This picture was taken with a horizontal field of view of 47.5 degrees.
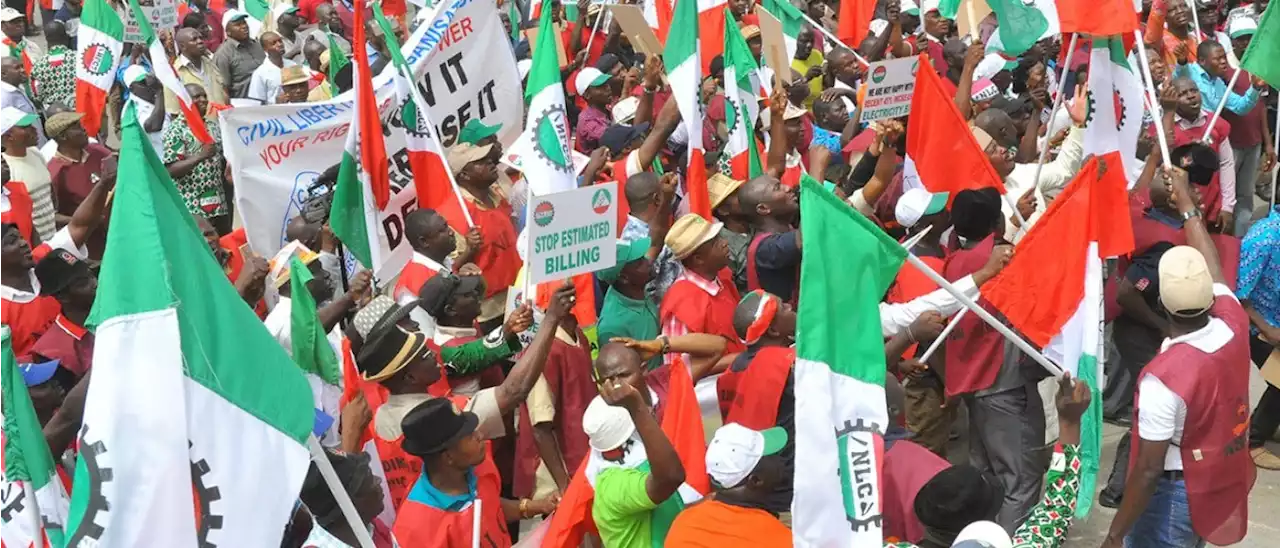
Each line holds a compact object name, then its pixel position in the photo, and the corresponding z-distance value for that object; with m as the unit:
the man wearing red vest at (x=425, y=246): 7.36
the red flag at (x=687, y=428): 5.34
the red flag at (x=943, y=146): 7.56
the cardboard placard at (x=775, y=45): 11.66
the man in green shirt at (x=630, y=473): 4.88
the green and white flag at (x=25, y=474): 4.27
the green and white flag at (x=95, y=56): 12.55
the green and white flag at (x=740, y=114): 9.51
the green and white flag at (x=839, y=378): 4.62
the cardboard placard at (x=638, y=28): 11.84
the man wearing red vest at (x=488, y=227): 8.27
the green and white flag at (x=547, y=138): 8.42
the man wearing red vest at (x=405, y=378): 5.78
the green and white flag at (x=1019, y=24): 9.10
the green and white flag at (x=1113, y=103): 8.34
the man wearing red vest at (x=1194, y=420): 5.64
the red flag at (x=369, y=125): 7.62
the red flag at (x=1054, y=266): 5.99
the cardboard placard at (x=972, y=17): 13.89
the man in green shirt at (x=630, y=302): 7.13
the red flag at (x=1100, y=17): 8.22
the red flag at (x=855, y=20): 13.93
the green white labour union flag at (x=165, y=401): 3.79
